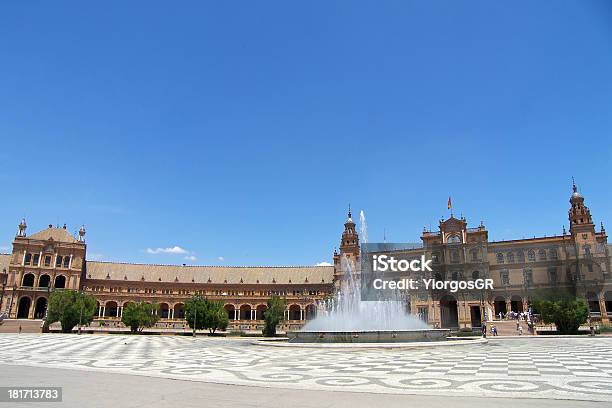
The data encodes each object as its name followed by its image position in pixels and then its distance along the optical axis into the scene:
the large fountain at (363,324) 27.89
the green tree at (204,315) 56.51
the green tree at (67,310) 54.12
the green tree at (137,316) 55.09
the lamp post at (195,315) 56.16
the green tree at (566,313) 46.88
